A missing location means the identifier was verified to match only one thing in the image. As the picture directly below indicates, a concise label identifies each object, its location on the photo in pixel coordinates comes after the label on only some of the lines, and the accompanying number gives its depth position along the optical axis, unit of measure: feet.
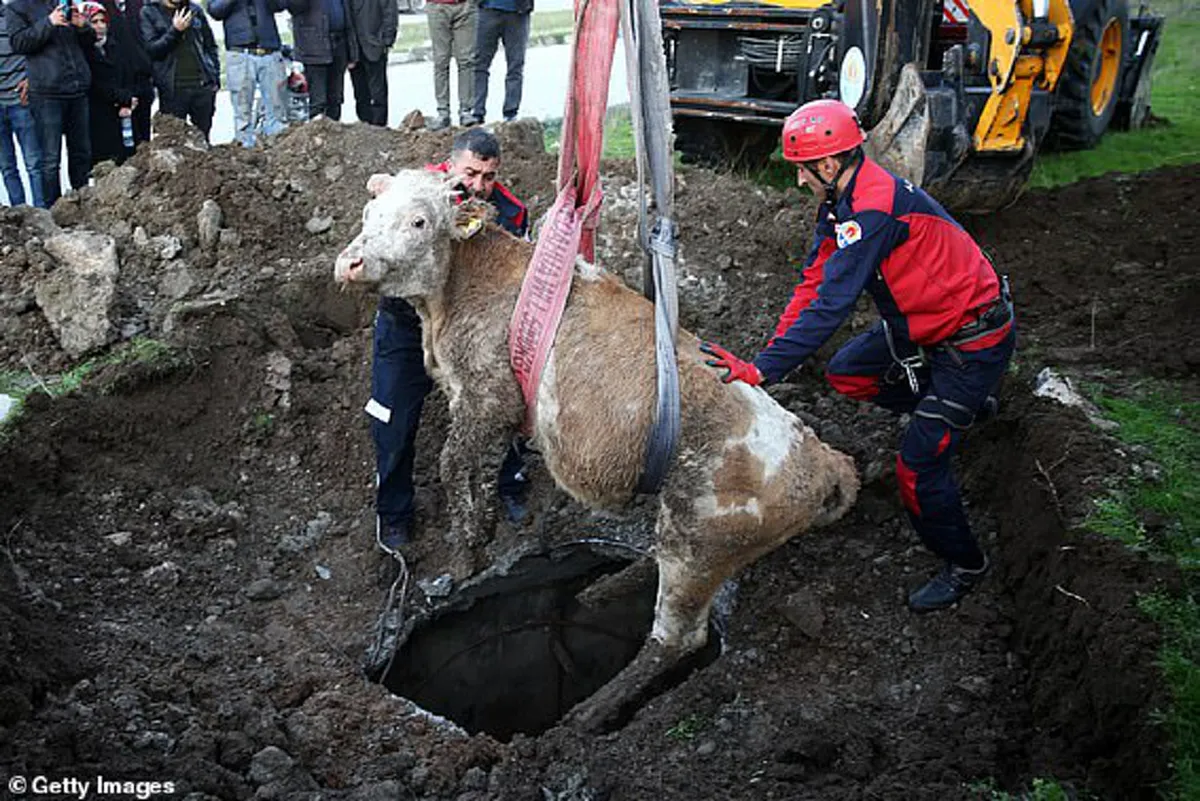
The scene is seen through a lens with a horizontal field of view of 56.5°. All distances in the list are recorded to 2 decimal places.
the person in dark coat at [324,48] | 31.78
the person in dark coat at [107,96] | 28.84
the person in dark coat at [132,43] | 29.37
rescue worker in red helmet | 14.61
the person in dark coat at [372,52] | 33.17
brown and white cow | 13.91
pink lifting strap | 13.83
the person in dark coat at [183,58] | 30.30
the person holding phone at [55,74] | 26.50
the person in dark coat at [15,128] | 27.50
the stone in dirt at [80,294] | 22.11
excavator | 23.67
